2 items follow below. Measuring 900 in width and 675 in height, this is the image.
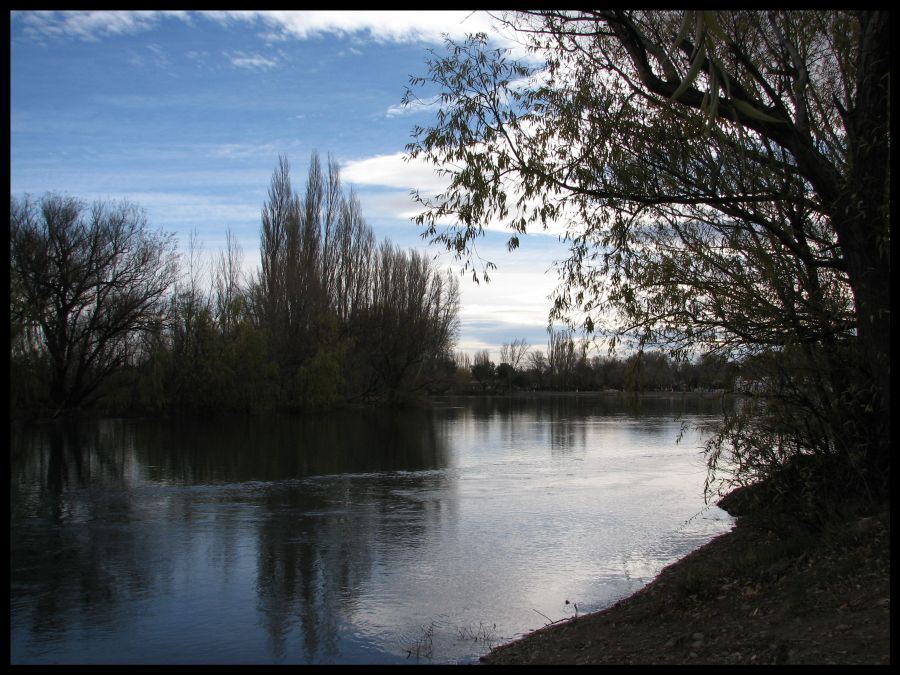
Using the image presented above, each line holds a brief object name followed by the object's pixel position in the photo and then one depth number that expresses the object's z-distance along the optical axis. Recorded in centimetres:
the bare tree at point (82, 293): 3306
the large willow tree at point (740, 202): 705
